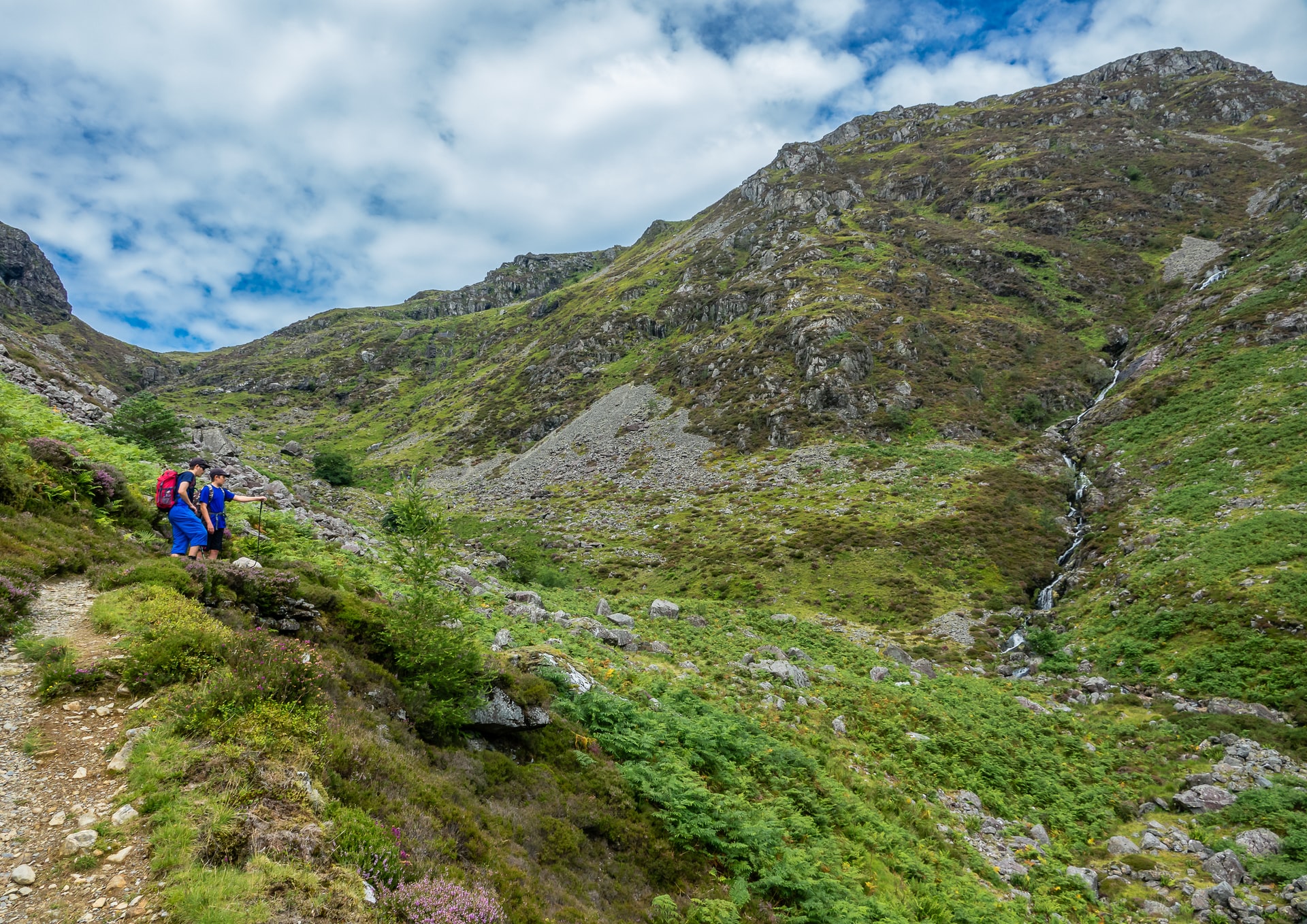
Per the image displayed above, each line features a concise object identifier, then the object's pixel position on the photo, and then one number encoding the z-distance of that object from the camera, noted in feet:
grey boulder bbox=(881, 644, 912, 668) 90.02
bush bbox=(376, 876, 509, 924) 18.04
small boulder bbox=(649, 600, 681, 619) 92.17
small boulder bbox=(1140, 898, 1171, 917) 38.45
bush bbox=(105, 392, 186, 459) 94.48
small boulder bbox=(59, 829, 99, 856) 16.44
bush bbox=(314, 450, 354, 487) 243.19
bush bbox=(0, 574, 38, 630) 26.25
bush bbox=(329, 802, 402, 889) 19.04
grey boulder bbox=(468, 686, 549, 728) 35.19
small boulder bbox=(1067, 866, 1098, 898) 40.65
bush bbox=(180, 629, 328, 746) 22.66
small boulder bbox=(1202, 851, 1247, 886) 40.70
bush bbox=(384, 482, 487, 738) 33.35
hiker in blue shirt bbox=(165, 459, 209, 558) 39.96
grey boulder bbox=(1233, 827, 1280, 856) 43.47
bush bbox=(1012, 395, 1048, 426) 212.23
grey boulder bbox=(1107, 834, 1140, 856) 45.27
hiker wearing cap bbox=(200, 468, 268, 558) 41.24
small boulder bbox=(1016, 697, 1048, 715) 71.29
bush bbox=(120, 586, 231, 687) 24.77
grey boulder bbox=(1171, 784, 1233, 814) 50.03
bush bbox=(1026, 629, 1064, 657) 89.20
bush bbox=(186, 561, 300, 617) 35.06
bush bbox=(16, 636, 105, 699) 22.91
